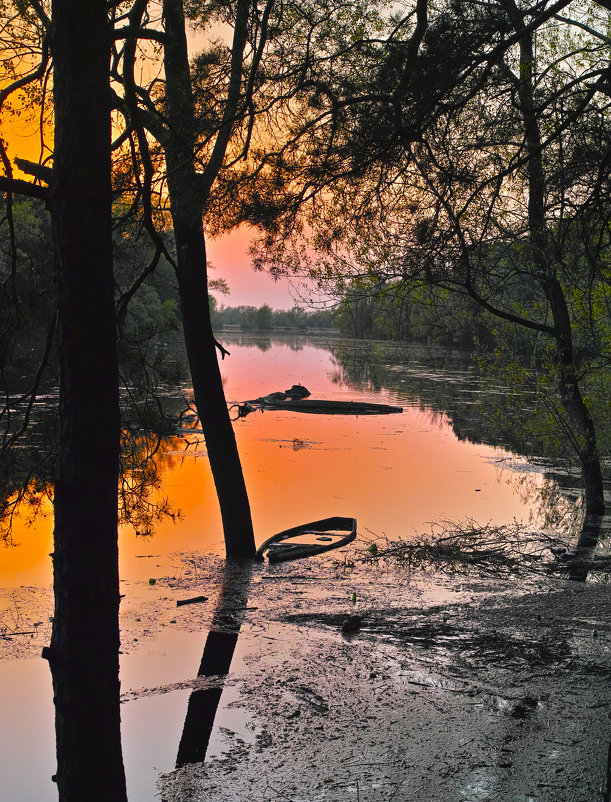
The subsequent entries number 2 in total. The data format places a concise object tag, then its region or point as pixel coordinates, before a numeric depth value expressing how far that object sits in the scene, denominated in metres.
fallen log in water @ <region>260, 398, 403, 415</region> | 27.83
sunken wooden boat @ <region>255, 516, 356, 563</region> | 10.73
